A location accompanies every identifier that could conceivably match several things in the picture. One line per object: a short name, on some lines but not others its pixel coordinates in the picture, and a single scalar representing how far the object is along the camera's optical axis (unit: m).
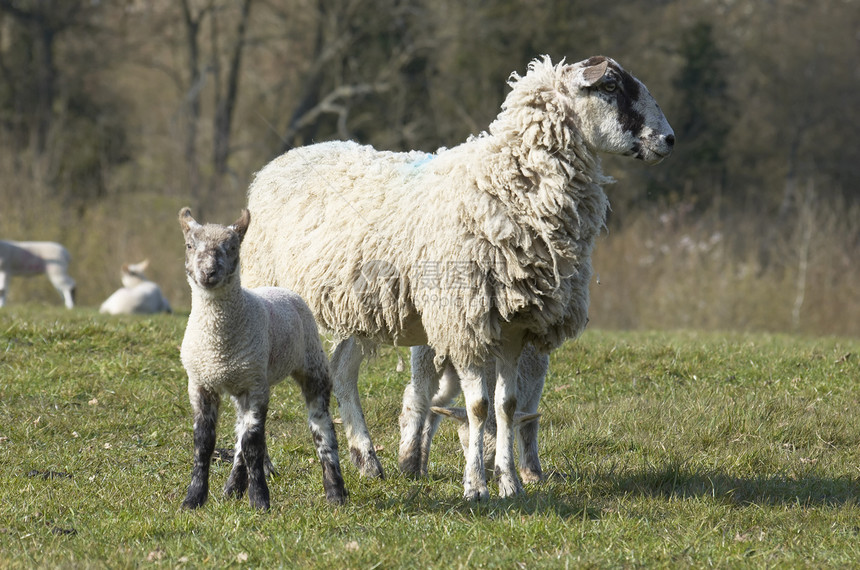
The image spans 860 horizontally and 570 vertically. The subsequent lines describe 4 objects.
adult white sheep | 10.10
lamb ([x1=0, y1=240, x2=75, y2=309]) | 27.33
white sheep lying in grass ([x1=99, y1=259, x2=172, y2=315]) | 25.33
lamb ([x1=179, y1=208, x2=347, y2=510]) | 8.89
